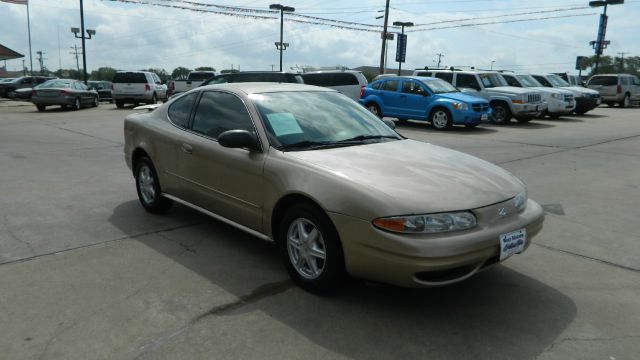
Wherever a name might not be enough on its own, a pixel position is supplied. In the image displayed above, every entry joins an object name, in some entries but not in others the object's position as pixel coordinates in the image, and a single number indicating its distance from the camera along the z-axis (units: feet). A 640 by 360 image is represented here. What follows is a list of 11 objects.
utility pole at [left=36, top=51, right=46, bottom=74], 376.89
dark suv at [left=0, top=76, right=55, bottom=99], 112.78
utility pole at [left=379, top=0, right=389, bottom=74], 122.11
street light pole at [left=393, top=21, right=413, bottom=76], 144.36
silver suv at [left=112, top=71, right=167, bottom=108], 78.38
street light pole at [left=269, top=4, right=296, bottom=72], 133.79
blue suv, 50.29
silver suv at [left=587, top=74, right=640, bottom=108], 95.20
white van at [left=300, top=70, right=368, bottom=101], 69.10
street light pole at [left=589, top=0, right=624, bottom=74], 137.49
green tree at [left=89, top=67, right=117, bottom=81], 392.80
